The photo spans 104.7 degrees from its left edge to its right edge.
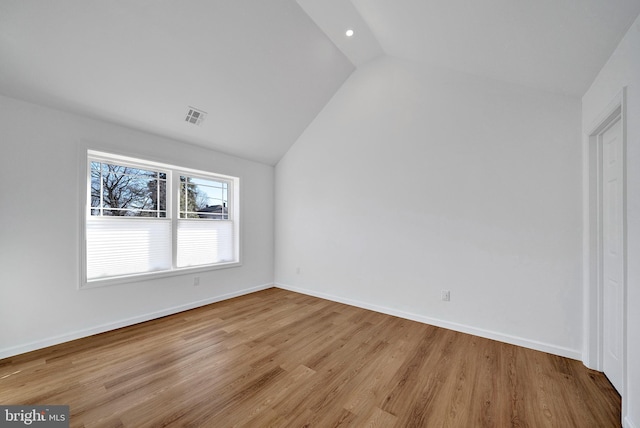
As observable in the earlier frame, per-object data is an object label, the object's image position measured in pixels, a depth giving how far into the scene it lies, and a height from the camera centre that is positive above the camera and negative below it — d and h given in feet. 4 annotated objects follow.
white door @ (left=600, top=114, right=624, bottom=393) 6.12 -0.95
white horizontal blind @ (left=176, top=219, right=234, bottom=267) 12.31 -1.54
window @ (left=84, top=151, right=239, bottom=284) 9.70 -0.28
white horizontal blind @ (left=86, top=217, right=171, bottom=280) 9.52 -1.37
